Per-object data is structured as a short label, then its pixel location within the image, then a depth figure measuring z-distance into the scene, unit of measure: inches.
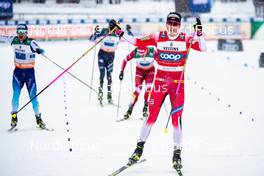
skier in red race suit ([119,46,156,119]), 749.3
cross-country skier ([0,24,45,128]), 652.1
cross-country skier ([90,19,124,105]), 876.6
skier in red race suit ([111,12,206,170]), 506.0
